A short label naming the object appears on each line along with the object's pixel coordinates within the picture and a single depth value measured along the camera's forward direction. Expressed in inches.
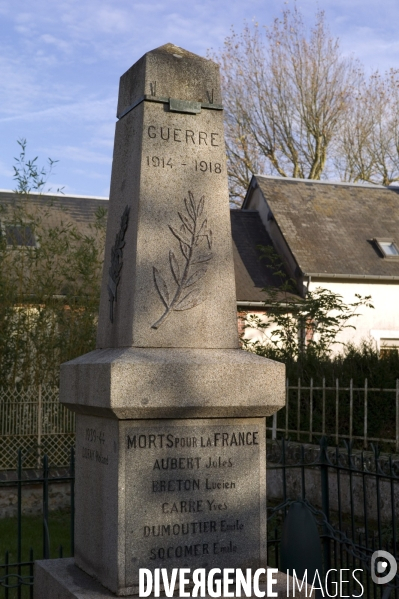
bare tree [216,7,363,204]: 1108.5
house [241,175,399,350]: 740.6
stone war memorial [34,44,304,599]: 150.9
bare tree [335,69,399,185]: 1130.0
